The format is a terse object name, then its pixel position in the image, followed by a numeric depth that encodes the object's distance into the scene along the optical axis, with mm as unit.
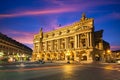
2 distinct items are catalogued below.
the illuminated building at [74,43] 48577
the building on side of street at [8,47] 73376
